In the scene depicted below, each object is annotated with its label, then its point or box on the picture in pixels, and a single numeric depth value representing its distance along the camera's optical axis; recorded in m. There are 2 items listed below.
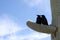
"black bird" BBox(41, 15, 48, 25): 6.40
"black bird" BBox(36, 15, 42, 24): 6.36
